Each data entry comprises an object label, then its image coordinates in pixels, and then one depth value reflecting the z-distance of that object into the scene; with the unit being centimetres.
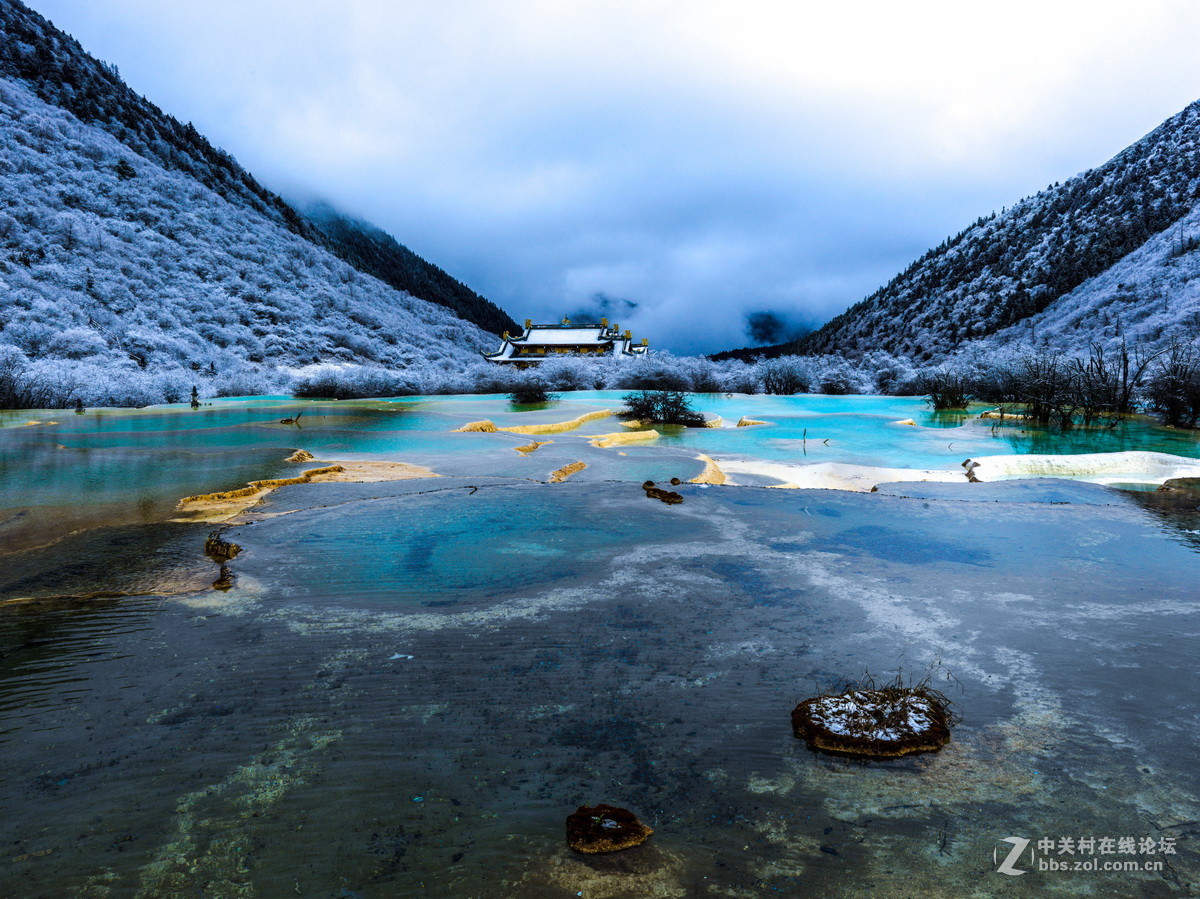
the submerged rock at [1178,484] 743
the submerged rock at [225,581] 383
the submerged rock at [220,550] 439
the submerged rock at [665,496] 638
